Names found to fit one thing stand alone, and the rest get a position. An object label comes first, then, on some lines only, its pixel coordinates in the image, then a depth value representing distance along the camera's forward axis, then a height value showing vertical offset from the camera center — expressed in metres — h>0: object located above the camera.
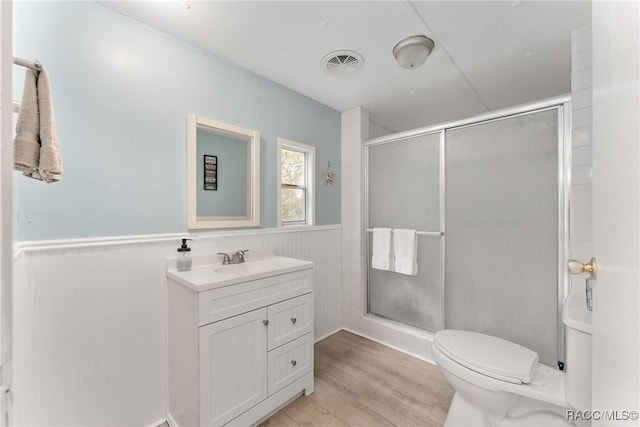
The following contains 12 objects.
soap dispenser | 1.50 -0.26
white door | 0.31 +0.01
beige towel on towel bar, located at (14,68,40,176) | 0.71 +0.24
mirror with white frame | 1.60 +0.27
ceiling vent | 1.72 +1.06
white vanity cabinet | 1.25 -0.72
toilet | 1.03 -0.76
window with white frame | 2.16 +0.27
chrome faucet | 1.72 -0.30
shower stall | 1.60 -0.05
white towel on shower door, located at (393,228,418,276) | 2.18 -0.33
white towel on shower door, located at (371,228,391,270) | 2.35 -0.33
